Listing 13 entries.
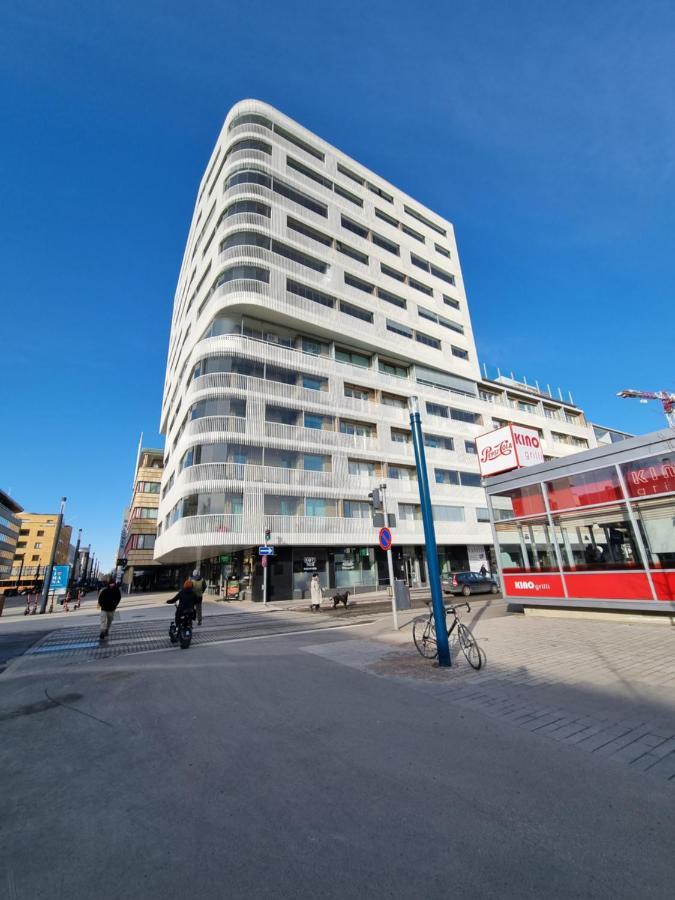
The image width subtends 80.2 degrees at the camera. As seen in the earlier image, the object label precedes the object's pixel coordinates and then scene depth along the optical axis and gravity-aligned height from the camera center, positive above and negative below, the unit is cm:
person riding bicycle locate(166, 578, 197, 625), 1061 -25
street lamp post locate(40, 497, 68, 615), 2338 +103
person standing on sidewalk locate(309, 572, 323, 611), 1955 -50
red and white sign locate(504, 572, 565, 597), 1233 -33
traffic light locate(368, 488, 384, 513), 1257 +247
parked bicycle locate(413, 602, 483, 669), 705 -121
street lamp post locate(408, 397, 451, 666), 722 +65
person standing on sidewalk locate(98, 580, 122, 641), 1102 -23
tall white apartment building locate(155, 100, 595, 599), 2519 +1532
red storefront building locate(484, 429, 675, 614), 1013 +123
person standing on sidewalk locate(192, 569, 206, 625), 1314 +17
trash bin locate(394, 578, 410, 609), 1441 -47
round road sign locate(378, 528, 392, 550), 1209 +124
